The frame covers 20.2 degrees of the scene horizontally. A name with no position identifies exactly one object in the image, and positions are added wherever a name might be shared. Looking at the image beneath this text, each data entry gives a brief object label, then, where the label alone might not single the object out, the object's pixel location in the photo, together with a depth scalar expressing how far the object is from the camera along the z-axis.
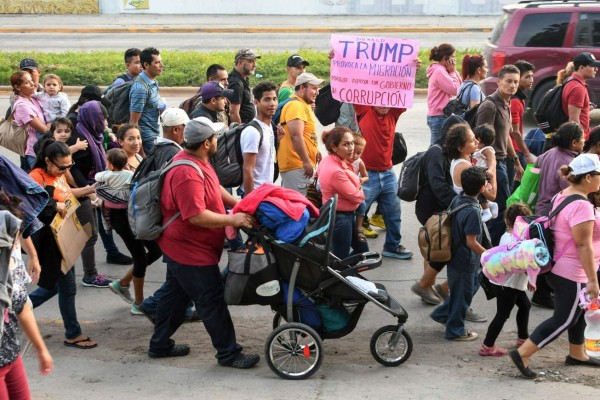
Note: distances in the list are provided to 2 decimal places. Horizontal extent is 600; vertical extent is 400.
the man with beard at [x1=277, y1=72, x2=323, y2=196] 16.11
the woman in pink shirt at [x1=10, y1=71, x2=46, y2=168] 18.05
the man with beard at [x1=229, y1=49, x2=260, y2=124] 18.90
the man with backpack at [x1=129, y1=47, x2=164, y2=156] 18.42
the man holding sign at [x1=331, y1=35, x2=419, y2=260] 16.67
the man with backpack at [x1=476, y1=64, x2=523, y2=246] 16.34
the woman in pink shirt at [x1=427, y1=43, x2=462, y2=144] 20.22
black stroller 11.51
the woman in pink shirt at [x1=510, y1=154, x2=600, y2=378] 11.21
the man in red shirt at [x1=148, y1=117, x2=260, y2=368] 11.38
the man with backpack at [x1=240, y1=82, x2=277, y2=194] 14.80
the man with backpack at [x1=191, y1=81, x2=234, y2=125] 16.33
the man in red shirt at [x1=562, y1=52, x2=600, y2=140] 17.70
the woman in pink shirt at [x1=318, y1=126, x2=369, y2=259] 14.33
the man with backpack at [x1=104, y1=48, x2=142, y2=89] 20.43
